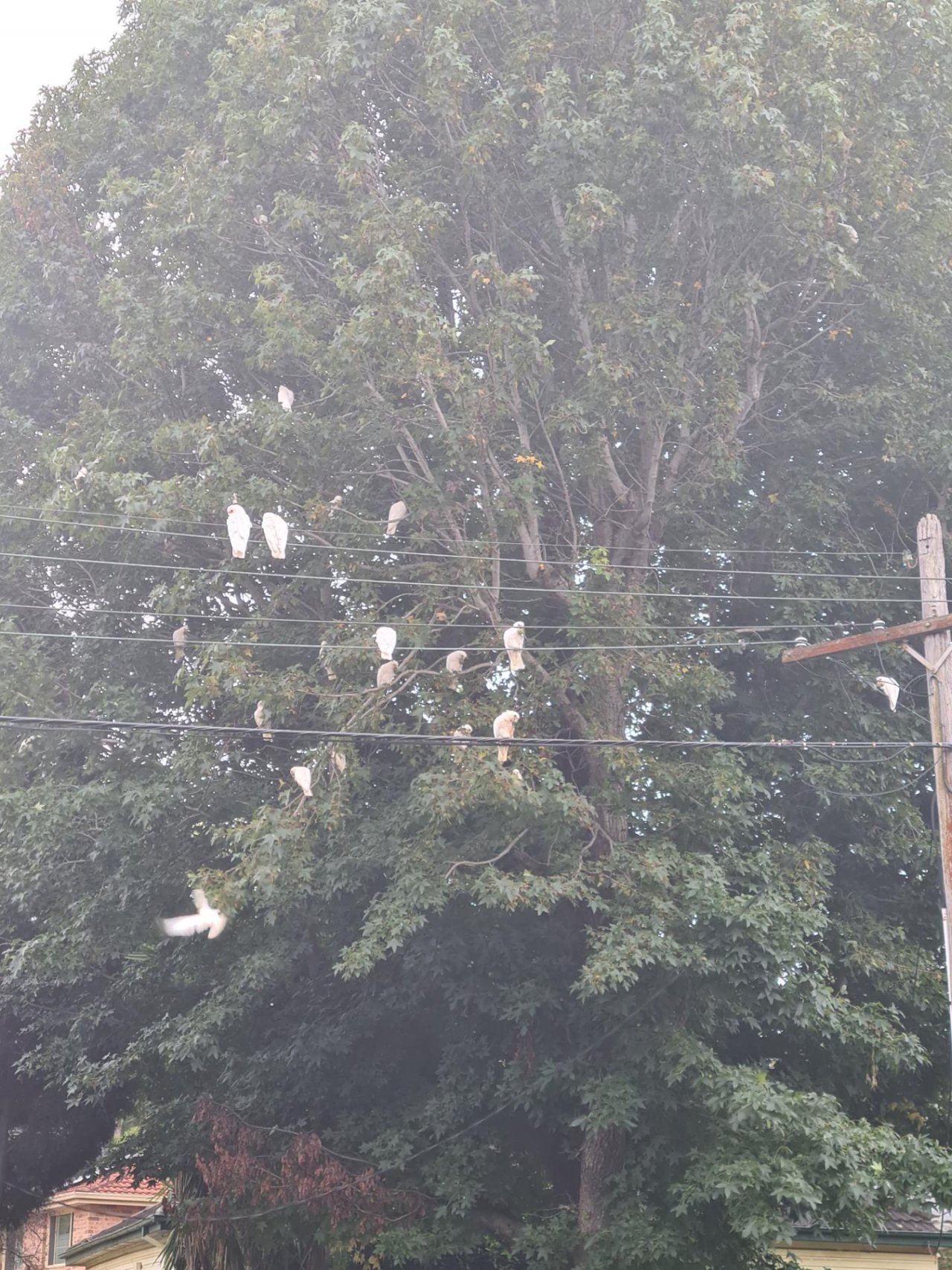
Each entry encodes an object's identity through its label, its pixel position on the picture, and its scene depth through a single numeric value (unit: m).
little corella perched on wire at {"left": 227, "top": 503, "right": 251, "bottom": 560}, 10.91
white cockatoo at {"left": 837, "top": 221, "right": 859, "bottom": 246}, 12.46
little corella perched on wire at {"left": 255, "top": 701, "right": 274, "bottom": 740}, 11.88
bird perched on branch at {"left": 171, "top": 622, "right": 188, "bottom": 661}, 12.56
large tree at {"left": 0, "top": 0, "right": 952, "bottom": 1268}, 11.90
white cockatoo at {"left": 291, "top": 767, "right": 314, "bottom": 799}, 11.16
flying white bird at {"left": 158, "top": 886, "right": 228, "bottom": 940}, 10.28
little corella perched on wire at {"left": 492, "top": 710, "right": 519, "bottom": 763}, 11.06
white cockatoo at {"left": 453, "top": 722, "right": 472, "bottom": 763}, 11.29
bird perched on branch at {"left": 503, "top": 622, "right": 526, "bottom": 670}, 11.11
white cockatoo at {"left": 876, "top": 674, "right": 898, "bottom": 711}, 11.91
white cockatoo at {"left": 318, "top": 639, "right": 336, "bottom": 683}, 12.02
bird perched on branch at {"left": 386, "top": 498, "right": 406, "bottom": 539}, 12.49
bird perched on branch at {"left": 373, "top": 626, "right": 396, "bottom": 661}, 10.97
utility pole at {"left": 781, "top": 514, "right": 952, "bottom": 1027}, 10.53
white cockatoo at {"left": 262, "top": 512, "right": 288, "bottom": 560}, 10.79
